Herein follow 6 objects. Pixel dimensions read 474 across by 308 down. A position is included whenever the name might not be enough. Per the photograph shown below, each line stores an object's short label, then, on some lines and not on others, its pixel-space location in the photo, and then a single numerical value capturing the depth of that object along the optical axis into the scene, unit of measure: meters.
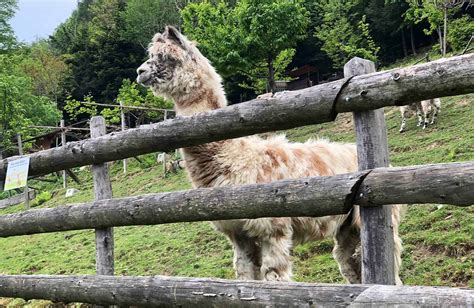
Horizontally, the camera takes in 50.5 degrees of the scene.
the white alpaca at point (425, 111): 14.09
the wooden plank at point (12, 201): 23.66
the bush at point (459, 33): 26.73
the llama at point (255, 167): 4.01
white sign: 4.56
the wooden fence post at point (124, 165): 22.93
